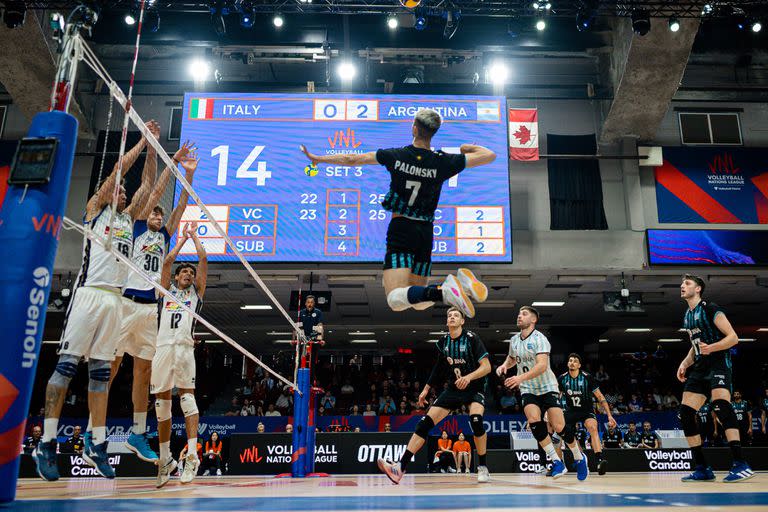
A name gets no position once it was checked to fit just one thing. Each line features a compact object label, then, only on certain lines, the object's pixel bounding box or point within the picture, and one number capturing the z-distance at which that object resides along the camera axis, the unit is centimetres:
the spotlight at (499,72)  1360
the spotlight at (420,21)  1175
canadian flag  1345
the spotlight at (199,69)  1347
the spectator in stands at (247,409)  1941
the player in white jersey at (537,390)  702
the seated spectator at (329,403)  2030
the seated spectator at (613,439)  1494
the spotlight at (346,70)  1358
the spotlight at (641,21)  1152
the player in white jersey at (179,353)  572
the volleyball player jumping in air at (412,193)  446
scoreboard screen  1134
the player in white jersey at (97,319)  433
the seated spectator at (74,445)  1375
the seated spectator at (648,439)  1491
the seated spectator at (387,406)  2031
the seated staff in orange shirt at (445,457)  1260
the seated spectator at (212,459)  1284
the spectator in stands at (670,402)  2039
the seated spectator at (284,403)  2066
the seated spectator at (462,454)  1295
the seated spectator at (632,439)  1488
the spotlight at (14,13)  1088
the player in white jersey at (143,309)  525
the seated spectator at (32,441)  1400
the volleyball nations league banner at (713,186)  1380
